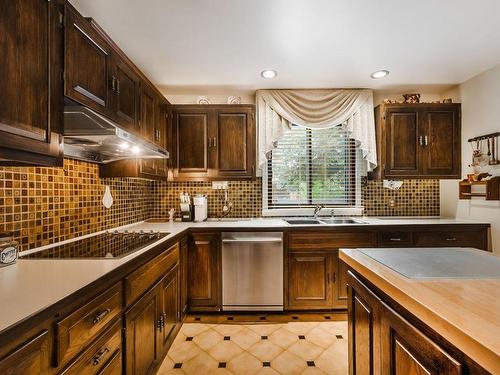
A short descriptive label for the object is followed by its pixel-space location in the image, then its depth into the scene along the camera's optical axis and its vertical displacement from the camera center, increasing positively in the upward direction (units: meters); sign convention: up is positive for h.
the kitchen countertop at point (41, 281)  0.79 -0.37
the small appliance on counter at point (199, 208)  2.95 -0.23
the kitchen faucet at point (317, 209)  3.10 -0.26
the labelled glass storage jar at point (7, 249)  1.21 -0.29
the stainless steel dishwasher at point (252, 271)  2.58 -0.84
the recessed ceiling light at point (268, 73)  2.58 +1.18
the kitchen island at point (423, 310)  0.65 -0.37
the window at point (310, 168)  3.21 +0.24
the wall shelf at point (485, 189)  2.52 -0.03
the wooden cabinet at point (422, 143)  2.94 +0.51
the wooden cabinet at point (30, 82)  0.95 +0.44
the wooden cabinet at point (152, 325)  1.37 -0.87
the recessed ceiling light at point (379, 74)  2.62 +1.18
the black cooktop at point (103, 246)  1.43 -0.37
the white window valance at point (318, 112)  3.00 +0.88
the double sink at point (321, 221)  2.91 -0.39
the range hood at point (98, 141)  1.47 +0.31
